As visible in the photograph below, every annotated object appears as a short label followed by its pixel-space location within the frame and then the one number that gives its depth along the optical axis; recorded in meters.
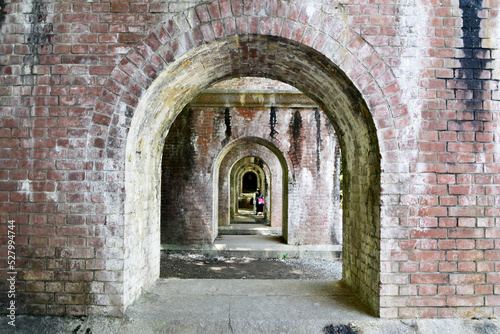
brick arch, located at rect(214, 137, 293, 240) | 14.84
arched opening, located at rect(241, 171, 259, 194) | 38.98
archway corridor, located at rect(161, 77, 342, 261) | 10.06
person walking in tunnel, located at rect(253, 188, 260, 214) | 21.83
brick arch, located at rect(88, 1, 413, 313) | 3.49
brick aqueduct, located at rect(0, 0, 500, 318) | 3.50
